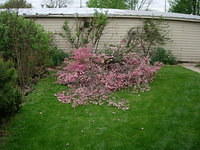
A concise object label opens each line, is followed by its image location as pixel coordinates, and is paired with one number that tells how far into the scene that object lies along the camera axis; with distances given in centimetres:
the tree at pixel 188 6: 2107
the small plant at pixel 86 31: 1027
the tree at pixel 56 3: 2532
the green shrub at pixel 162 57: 1101
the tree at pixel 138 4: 2664
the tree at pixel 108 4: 2431
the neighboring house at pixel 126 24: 1083
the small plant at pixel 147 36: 1081
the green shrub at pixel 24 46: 637
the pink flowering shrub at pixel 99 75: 564
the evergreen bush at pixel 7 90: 379
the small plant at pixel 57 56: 946
